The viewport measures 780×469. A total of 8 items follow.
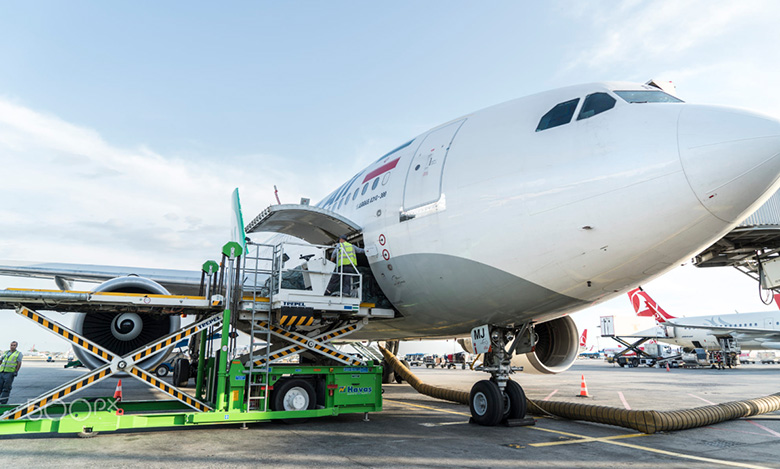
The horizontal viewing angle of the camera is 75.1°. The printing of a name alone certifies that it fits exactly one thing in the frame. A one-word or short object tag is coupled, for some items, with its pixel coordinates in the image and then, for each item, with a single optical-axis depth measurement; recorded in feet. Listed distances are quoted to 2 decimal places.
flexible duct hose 24.84
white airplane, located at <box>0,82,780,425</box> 16.07
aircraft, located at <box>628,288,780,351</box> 118.82
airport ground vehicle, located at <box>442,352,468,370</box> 145.34
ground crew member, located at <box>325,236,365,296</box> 25.03
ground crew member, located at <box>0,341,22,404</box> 34.35
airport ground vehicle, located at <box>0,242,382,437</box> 21.63
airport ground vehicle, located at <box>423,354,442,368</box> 155.37
